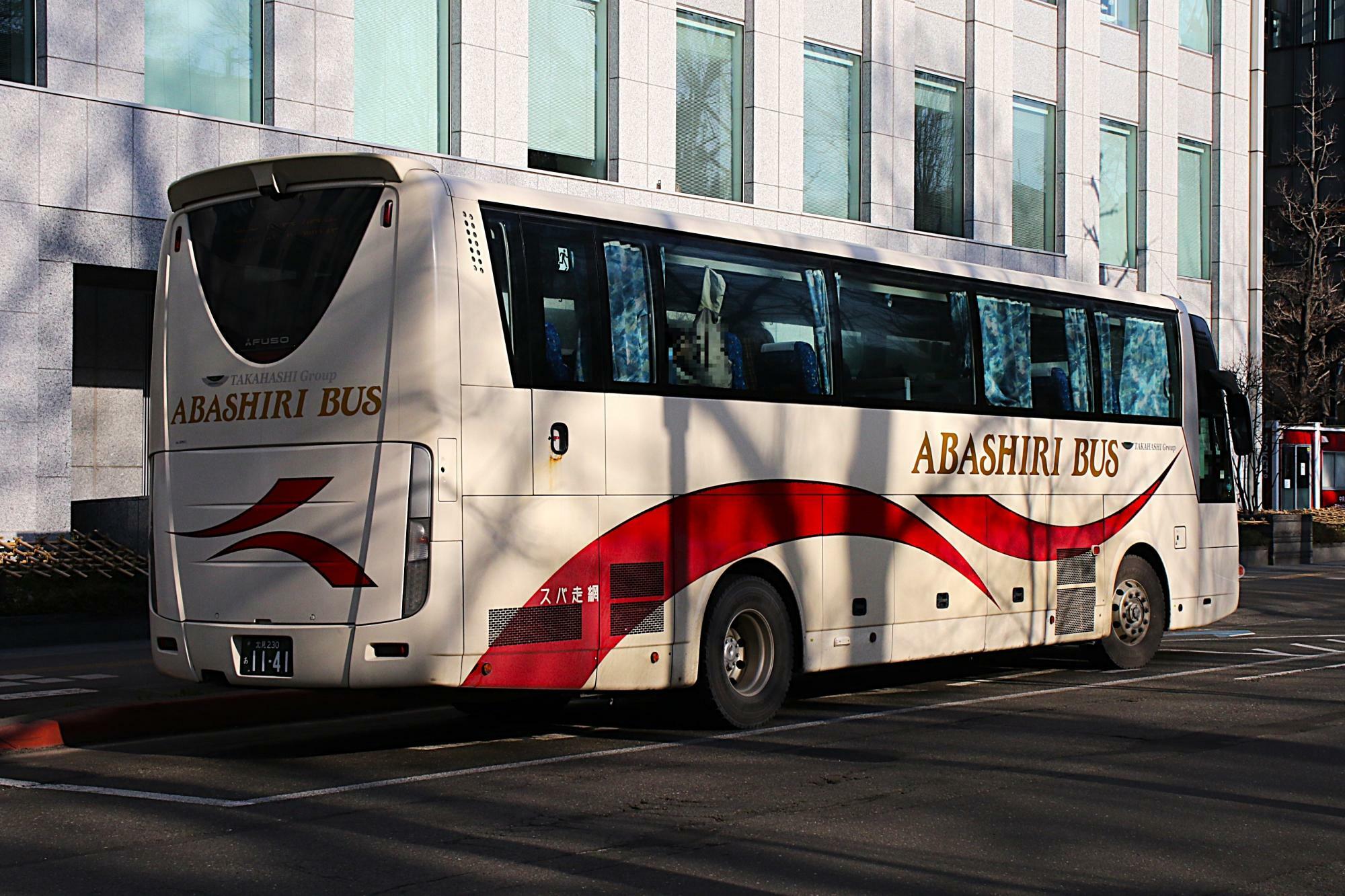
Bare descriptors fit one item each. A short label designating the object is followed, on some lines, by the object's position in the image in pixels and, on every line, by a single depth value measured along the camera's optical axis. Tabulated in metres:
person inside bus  11.22
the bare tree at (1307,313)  42.88
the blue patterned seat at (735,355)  11.58
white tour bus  9.59
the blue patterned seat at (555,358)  10.18
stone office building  18.86
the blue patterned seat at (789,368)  11.88
